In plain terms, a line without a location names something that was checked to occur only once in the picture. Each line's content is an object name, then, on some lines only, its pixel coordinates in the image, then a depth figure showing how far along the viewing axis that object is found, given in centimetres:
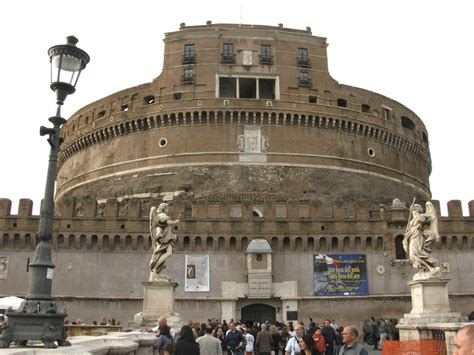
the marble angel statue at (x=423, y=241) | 1152
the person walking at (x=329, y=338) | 1086
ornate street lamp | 504
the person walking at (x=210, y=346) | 677
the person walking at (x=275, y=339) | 1236
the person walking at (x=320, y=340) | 979
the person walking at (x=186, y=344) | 576
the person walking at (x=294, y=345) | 833
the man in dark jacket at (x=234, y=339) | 1107
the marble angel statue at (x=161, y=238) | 1131
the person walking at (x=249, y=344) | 1146
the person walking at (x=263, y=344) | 1032
